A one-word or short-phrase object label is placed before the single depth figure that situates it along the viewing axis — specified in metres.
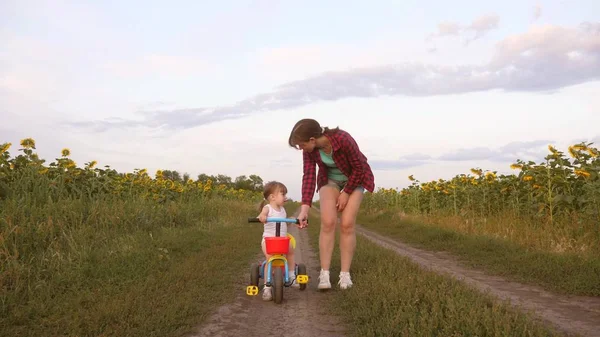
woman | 5.55
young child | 5.75
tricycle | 5.23
